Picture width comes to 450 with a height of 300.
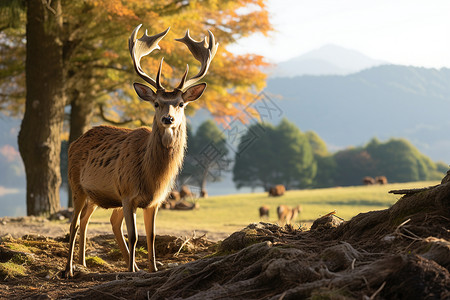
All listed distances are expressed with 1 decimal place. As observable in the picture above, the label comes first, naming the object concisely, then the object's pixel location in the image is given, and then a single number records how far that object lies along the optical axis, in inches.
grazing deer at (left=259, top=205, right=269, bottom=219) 778.0
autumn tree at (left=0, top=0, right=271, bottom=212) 580.4
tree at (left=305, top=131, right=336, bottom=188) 2345.0
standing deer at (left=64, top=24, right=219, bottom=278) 245.6
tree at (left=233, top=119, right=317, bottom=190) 2295.8
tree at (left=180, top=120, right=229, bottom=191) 1246.3
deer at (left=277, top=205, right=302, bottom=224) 683.4
